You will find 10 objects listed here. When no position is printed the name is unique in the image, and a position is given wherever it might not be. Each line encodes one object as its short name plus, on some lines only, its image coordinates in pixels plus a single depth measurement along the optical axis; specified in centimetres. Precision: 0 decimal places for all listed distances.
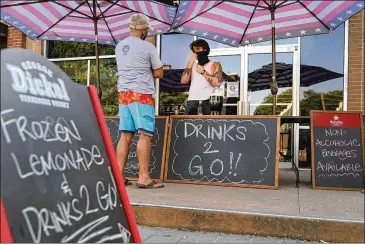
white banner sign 781
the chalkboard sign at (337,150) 430
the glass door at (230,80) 780
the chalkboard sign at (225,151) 435
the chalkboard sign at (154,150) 478
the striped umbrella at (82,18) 524
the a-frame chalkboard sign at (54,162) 160
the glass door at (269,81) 732
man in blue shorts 408
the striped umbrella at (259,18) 469
